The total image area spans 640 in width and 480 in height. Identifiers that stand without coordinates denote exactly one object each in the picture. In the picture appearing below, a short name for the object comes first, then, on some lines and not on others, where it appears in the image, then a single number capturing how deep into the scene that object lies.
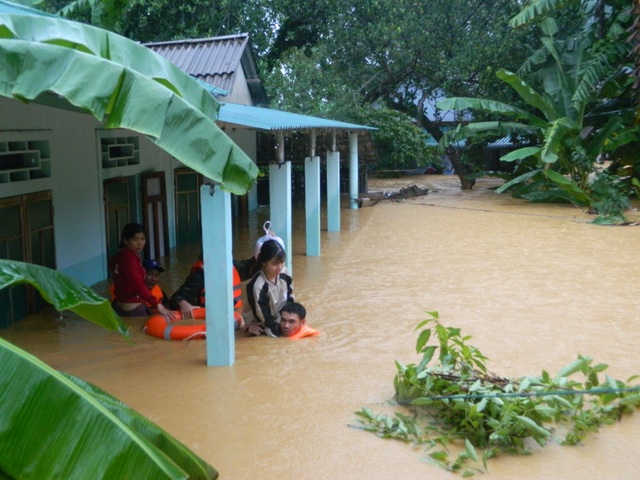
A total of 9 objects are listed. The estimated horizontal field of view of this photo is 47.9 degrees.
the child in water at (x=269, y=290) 7.12
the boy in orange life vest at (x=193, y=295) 7.64
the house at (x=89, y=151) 3.74
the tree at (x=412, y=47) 21.16
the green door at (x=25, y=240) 7.70
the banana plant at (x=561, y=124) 16.72
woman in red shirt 7.79
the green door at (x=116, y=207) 10.25
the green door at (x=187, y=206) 13.06
